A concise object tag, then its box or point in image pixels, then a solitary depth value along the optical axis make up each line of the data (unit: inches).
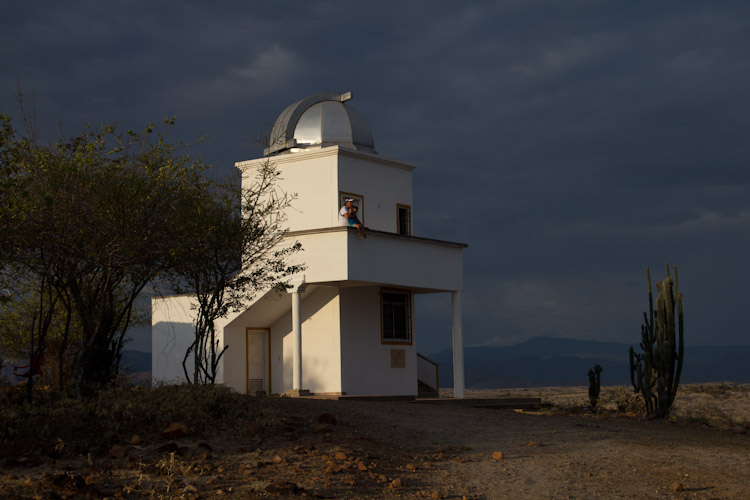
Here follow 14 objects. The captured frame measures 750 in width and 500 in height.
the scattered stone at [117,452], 431.8
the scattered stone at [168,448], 439.8
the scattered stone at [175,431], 465.7
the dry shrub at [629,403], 778.8
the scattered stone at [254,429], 489.1
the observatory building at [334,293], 898.7
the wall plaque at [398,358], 979.3
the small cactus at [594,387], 904.3
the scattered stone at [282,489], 374.6
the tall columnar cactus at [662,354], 744.3
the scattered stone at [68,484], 368.5
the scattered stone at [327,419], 540.1
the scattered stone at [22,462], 410.6
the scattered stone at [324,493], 376.7
